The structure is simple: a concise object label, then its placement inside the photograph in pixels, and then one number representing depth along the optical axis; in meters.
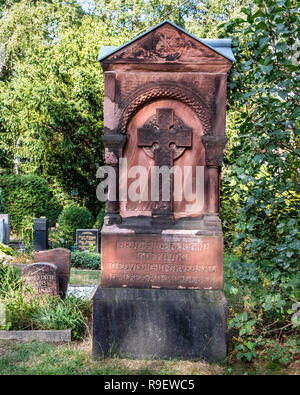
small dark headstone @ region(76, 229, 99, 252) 10.88
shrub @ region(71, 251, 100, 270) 9.76
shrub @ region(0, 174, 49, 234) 13.70
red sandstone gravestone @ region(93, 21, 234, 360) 4.29
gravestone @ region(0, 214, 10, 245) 10.80
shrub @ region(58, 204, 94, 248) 11.67
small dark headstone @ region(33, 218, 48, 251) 10.45
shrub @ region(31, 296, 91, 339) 4.87
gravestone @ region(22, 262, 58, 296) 5.50
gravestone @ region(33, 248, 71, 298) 6.00
